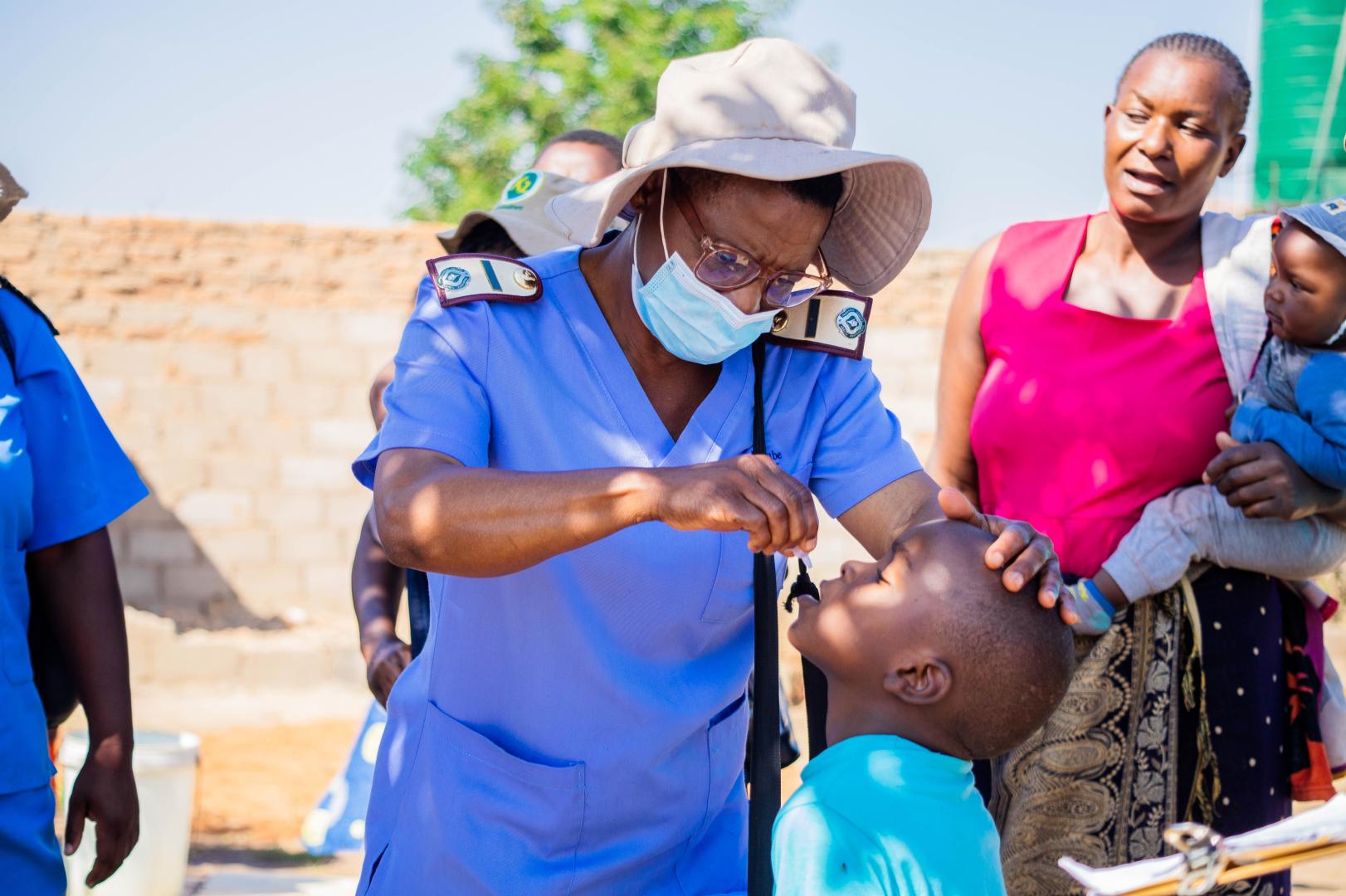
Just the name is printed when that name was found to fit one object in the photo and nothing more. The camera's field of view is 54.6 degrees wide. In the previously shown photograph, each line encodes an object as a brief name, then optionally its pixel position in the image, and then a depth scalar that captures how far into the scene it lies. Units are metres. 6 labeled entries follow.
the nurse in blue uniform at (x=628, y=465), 2.02
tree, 18.91
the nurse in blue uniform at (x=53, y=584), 2.41
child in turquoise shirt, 1.87
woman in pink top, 3.01
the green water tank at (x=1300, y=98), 15.78
